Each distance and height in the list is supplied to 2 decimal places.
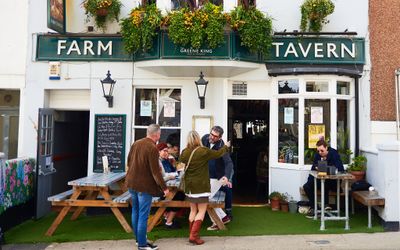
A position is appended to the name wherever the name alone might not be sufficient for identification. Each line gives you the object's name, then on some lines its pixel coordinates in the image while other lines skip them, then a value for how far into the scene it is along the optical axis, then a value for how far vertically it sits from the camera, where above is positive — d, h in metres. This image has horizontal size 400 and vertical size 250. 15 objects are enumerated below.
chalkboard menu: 8.61 -0.08
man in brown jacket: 5.64 -0.62
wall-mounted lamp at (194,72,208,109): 8.17 +1.07
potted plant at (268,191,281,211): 8.20 -1.30
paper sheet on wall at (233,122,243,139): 10.95 +0.26
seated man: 7.38 -0.47
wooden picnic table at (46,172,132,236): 6.68 -1.12
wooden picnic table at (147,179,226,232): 6.64 -1.16
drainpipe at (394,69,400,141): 8.35 +0.90
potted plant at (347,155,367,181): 7.90 -0.58
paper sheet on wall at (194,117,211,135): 8.56 +0.26
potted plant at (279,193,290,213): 8.16 -1.34
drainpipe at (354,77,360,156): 8.52 +0.51
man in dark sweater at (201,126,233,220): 6.58 -0.46
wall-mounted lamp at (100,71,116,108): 8.33 +1.09
